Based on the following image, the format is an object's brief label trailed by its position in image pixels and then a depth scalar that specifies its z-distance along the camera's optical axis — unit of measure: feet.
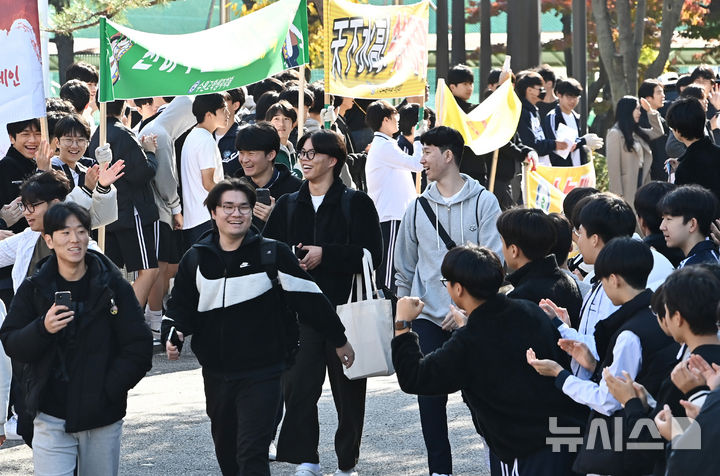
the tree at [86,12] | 104.70
